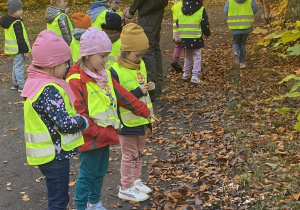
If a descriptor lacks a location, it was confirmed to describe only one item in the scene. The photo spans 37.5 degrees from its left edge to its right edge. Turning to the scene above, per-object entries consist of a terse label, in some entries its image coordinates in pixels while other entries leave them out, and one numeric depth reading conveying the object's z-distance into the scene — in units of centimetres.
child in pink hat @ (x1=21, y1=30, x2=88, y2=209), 363
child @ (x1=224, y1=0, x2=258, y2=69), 987
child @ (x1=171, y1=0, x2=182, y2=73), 993
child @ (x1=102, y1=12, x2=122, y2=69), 695
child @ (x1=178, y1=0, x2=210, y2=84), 926
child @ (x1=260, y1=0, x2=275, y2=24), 1577
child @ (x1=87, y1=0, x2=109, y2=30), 713
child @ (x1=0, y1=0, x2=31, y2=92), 966
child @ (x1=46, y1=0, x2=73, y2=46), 852
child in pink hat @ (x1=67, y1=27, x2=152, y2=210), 423
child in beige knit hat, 483
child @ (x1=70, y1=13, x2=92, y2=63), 691
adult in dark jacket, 819
